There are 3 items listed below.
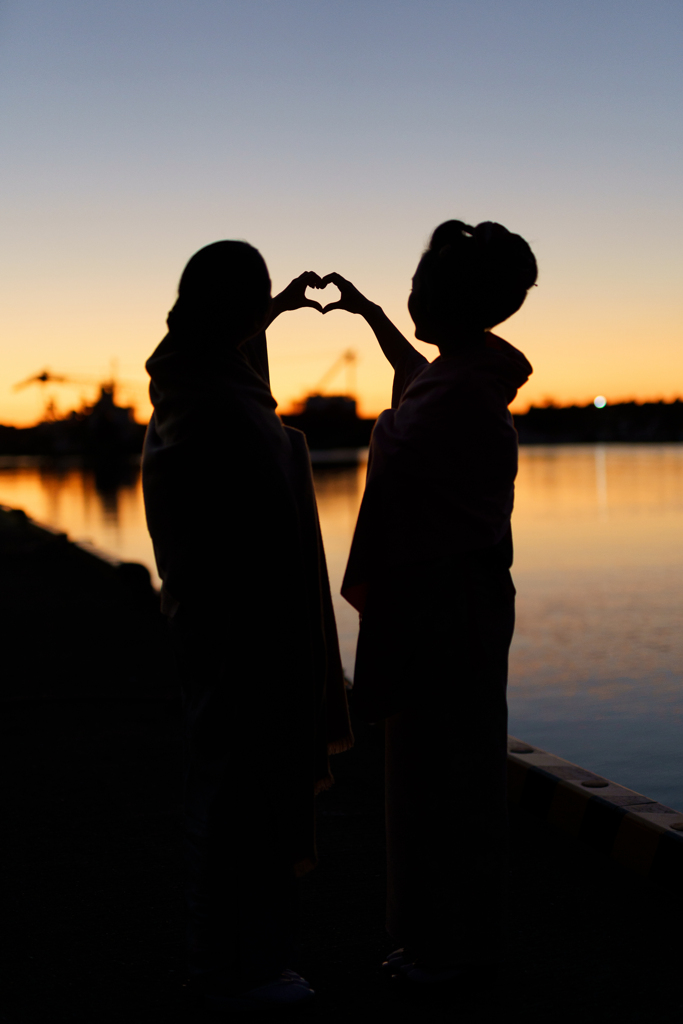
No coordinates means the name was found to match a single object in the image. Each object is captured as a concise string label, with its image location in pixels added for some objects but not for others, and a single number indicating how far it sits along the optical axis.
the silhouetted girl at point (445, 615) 2.21
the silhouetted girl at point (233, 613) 2.11
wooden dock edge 2.94
